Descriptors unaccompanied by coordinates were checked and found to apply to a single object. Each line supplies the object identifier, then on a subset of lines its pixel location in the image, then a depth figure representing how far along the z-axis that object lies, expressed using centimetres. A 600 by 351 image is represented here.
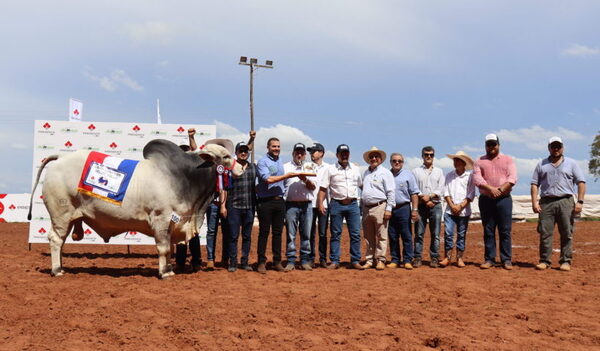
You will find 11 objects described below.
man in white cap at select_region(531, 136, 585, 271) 865
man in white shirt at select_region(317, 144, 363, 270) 861
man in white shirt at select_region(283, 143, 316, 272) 844
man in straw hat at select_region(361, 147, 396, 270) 848
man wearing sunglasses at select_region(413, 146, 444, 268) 878
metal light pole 3012
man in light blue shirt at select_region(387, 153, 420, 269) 866
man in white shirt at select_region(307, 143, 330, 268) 879
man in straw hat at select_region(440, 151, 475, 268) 882
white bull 761
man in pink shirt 855
